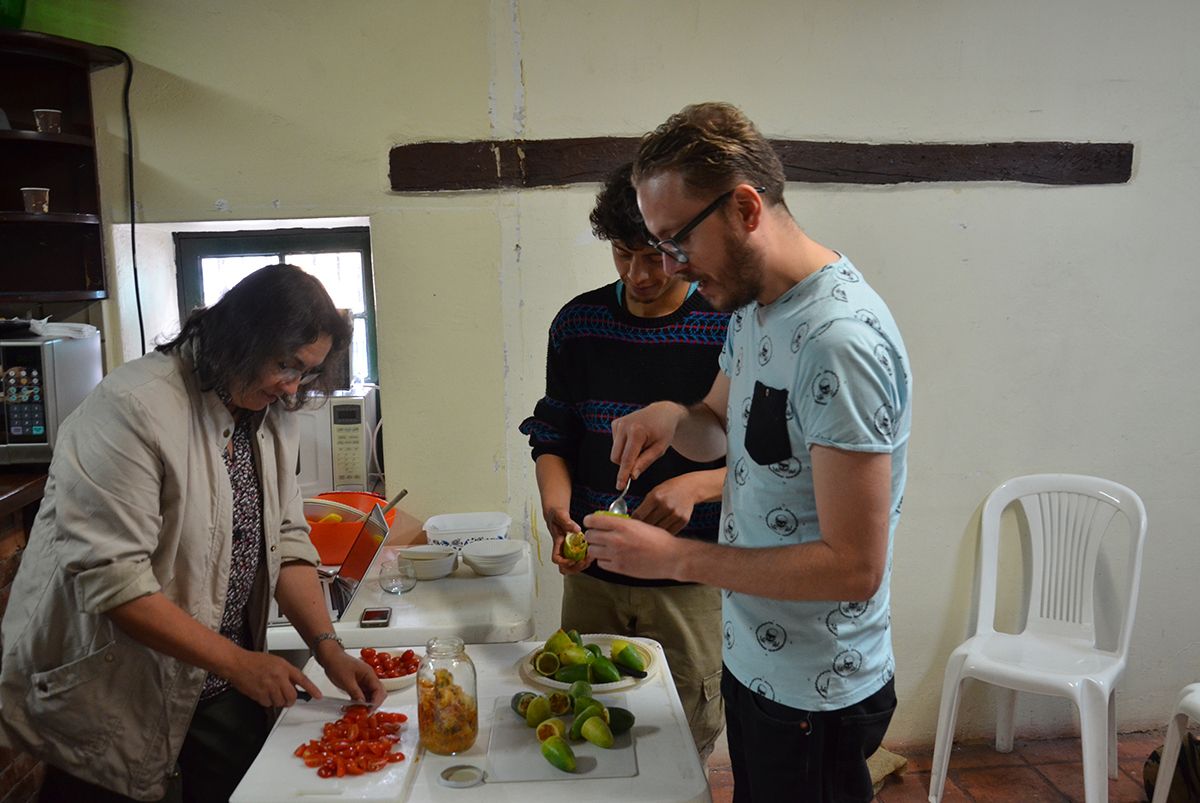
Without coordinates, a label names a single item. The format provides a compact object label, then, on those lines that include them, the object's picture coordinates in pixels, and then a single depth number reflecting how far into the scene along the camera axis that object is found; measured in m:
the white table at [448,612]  2.03
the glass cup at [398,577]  2.29
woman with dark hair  1.57
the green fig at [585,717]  1.53
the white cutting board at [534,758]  1.43
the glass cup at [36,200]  2.61
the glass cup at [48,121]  2.60
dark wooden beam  2.88
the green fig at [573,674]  1.71
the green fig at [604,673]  1.72
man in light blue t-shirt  1.28
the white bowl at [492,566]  2.38
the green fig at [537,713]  1.58
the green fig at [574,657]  1.74
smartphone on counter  2.05
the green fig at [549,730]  1.51
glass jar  1.50
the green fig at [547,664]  1.76
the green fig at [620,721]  1.53
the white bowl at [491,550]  2.38
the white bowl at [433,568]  2.35
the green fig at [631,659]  1.76
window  3.46
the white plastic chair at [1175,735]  2.40
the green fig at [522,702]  1.61
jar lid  1.42
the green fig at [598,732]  1.49
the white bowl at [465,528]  2.70
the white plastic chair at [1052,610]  2.79
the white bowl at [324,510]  2.74
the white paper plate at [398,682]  1.72
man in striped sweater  2.07
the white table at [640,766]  1.38
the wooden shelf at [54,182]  2.68
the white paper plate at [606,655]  1.71
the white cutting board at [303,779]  1.37
